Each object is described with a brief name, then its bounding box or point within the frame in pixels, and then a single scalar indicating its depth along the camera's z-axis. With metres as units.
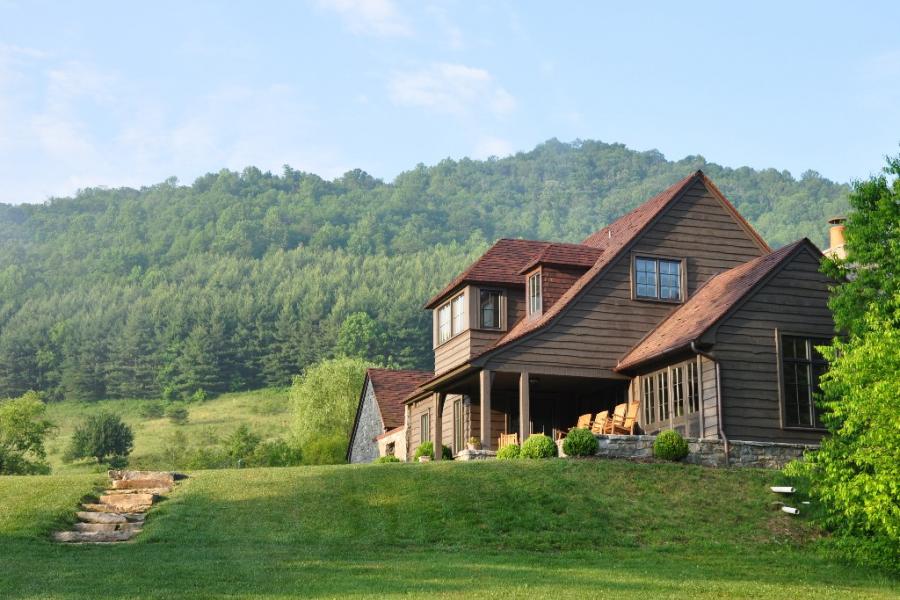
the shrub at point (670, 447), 25.66
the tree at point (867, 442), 16.41
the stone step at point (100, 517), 21.17
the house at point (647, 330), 27.00
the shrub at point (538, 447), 26.12
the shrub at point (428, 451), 33.12
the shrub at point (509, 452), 26.98
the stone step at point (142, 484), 24.03
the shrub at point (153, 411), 96.19
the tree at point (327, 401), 58.34
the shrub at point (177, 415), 88.31
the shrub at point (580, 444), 25.55
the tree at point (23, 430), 48.94
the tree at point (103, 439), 59.84
